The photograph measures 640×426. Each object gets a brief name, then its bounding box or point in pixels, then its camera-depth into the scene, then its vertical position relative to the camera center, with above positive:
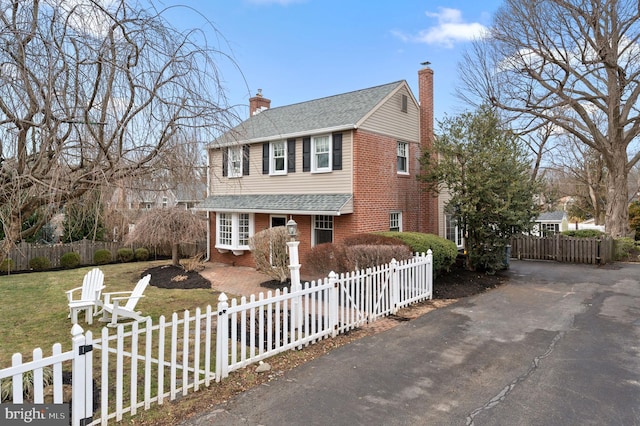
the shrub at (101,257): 17.92 -1.84
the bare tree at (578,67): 17.47 +7.60
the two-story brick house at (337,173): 13.23 +1.73
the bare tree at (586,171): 31.28 +3.98
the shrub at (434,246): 11.08 -0.92
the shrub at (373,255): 9.62 -1.00
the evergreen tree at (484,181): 12.48 +1.19
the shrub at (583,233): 20.81 -1.05
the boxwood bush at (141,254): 19.28 -1.84
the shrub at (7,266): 14.88 -1.90
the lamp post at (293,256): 7.33 -0.81
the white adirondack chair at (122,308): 7.50 -1.85
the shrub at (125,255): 18.75 -1.83
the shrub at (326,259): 10.59 -1.26
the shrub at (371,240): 10.86 -0.72
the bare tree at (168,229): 14.32 -0.40
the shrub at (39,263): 15.77 -1.87
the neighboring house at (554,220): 32.27 -0.43
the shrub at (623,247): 17.67 -1.64
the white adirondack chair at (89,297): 7.76 -1.74
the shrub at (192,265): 14.91 -1.89
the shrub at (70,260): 16.67 -1.83
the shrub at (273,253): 12.18 -1.17
